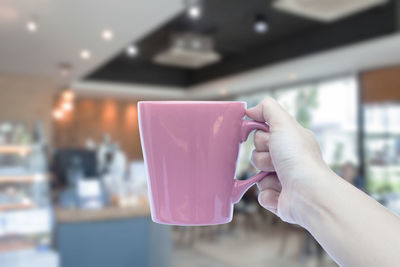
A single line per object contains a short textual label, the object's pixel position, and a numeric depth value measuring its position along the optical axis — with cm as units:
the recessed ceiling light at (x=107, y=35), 410
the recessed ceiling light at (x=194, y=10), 388
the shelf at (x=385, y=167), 572
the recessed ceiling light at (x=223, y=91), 840
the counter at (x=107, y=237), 259
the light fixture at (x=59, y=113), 782
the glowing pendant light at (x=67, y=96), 734
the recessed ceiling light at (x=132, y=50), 657
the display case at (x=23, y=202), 216
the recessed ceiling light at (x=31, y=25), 375
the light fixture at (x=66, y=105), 735
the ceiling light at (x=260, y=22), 502
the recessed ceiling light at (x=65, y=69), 584
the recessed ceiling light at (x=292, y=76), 675
